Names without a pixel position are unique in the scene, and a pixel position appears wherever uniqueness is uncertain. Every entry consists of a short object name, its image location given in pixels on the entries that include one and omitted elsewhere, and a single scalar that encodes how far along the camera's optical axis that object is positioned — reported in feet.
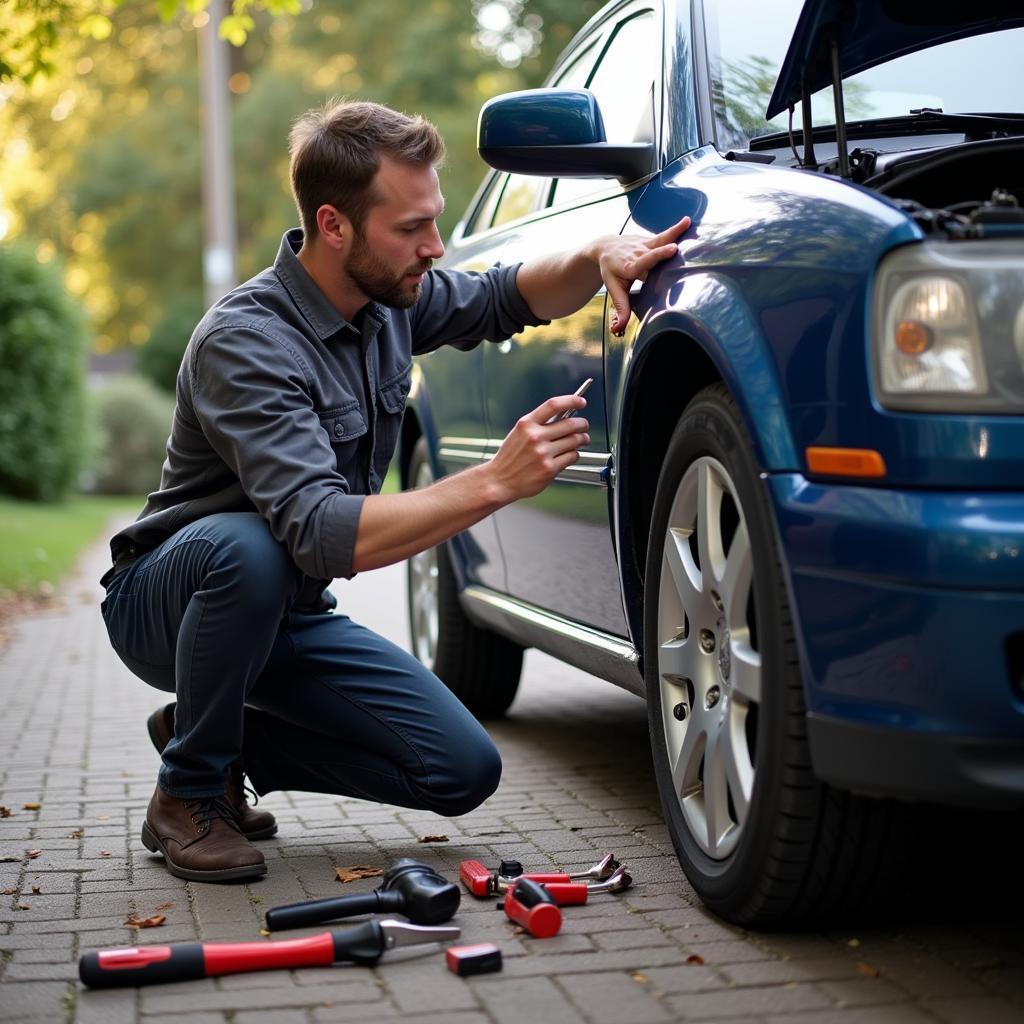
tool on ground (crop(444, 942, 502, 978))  8.53
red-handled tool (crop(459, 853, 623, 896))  10.00
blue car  7.25
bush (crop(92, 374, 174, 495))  74.23
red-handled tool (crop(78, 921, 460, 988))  8.39
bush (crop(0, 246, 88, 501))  57.93
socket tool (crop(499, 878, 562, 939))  9.17
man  10.16
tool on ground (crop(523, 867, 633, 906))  9.78
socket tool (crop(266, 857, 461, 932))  9.26
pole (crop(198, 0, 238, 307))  59.31
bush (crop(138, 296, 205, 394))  103.91
